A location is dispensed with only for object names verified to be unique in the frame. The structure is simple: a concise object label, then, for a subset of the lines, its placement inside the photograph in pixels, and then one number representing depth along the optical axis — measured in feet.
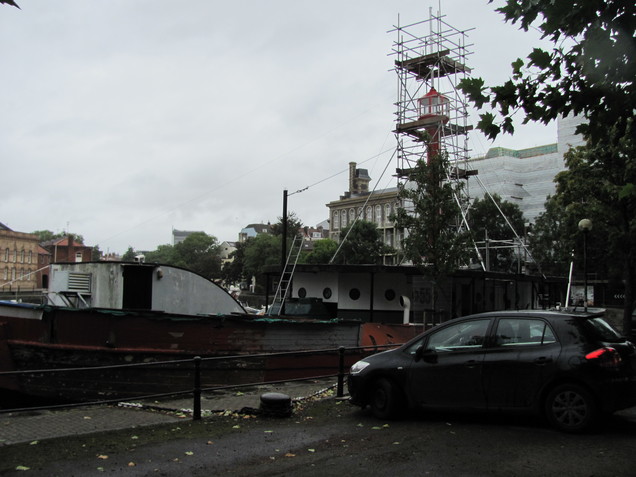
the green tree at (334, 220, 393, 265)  205.98
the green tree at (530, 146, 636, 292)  74.64
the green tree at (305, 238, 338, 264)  244.22
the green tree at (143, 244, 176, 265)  389.99
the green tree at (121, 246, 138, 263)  602.24
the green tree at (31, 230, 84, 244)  470.96
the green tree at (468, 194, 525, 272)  169.68
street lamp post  59.00
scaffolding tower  102.42
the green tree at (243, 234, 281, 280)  249.75
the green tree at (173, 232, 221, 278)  339.36
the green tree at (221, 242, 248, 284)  298.33
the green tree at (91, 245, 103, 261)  478.39
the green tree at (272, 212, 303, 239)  255.91
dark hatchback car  21.95
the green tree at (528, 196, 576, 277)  154.30
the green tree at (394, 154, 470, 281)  56.44
